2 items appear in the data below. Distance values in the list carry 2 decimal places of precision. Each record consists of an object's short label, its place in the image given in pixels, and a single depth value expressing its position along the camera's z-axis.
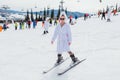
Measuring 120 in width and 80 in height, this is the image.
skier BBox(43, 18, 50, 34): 16.10
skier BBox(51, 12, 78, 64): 5.62
